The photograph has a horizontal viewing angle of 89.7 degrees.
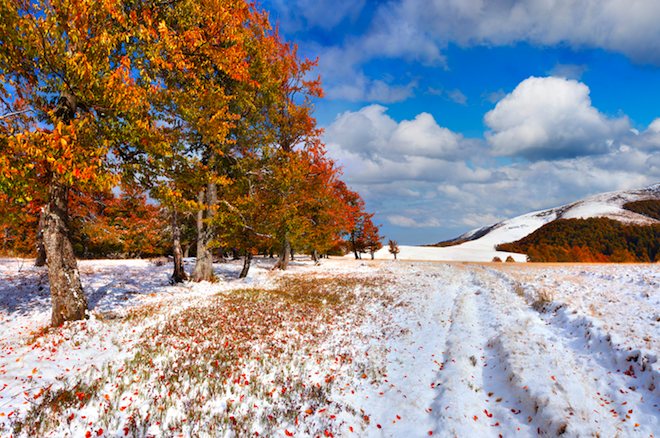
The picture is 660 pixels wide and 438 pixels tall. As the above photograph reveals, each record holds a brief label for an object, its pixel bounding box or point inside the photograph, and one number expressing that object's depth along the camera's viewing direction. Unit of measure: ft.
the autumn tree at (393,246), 237.45
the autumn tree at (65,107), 24.84
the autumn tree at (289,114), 70.44
